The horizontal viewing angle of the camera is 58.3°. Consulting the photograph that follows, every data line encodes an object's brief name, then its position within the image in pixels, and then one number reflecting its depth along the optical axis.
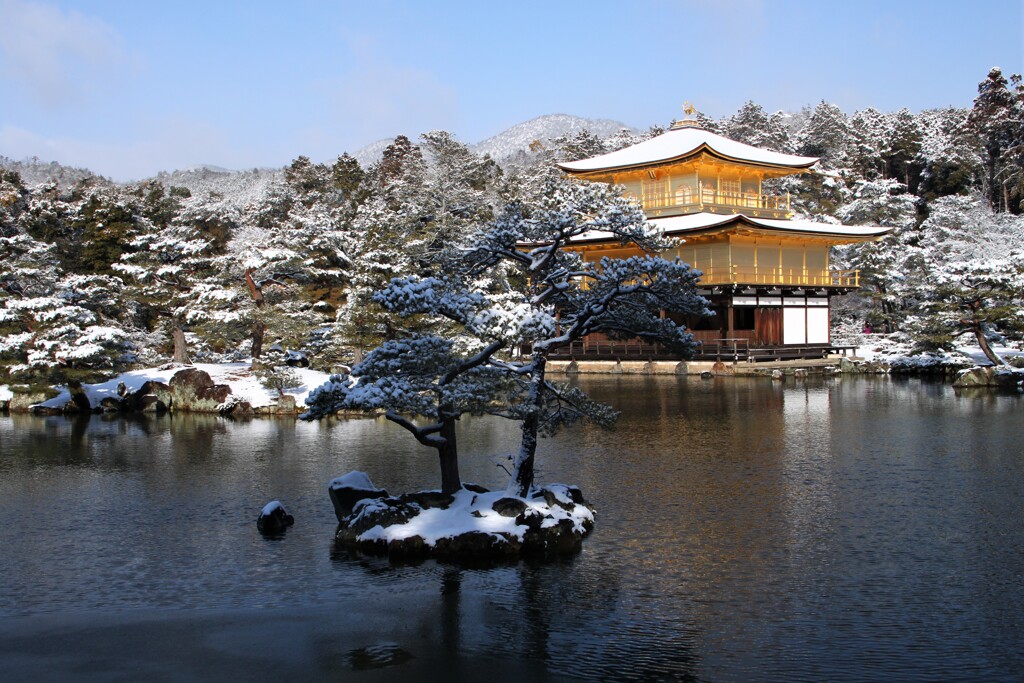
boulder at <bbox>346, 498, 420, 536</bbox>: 12.38
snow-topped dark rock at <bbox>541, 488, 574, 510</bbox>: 12.85
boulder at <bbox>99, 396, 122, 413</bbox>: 29.08
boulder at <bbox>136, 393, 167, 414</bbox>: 29.10
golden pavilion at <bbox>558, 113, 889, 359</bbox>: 38.59
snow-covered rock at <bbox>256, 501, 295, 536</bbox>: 13.12
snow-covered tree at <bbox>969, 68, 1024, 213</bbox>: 53.38
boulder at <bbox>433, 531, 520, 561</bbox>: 11.81
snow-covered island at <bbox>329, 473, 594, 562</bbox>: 11.89
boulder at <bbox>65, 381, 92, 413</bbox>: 28.94
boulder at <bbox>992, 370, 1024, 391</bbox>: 30.30
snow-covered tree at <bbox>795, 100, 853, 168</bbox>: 66.25
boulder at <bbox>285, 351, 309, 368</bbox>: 30.30
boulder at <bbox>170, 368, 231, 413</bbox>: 28.16
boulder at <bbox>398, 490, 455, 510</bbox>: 12.73
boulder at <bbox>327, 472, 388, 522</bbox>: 13.24
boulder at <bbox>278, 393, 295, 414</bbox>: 27.36
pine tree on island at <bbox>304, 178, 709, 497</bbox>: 12.19
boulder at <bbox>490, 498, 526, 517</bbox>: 12.30
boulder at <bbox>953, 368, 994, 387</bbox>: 30.61
